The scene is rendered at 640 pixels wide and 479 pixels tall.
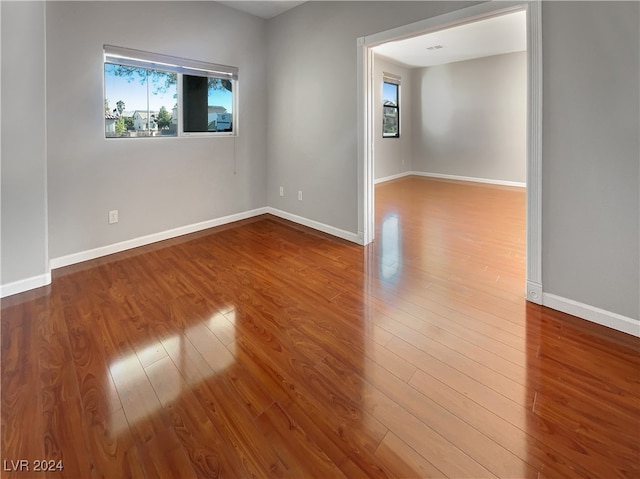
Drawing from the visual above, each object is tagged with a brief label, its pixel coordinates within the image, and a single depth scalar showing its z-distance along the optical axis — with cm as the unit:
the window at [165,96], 341
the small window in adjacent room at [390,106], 808
